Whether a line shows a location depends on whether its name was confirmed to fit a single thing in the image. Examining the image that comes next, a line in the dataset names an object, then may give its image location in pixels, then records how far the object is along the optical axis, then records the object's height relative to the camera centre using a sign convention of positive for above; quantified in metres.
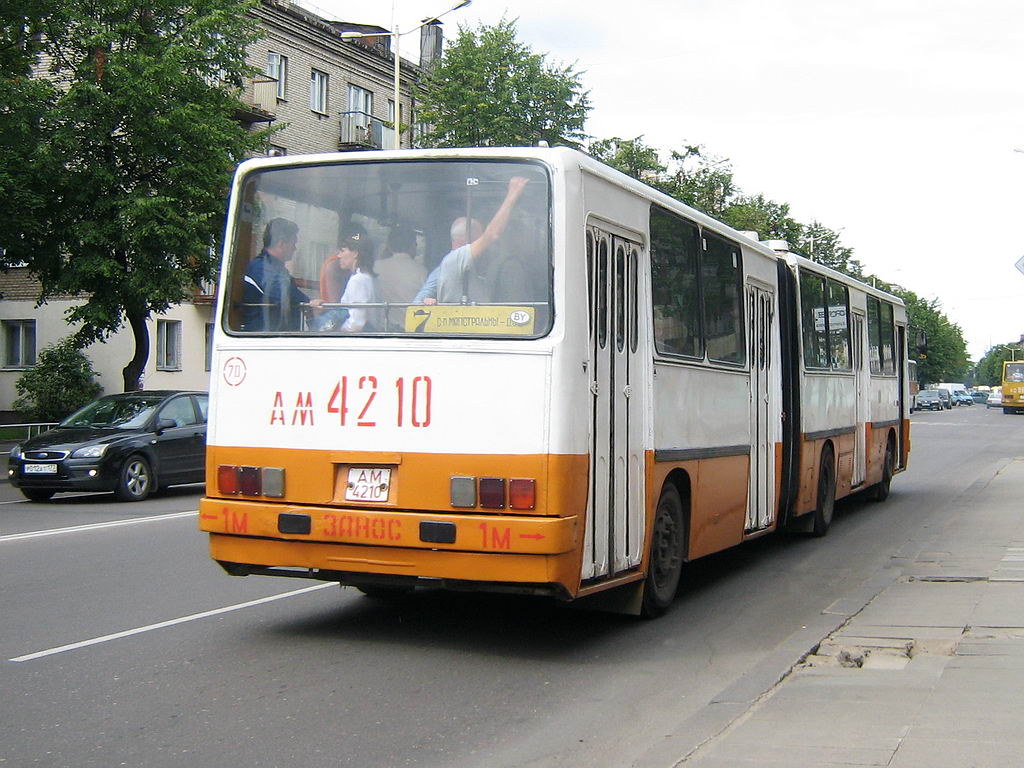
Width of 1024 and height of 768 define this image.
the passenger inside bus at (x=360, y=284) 7.34 +0.76
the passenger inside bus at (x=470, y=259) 7.14 +0.87
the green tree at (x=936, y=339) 110.94 +6.29
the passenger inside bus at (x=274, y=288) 7.59 +0.77
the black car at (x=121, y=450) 17.27 -0.47
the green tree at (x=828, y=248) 63.47 +8.07
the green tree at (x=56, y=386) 35.22 +0.88
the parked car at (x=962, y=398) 119.24 +0.72
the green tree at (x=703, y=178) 46.84 +8.66
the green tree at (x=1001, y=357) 177.27 +7.04
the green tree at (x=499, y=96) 40.19 +10.20
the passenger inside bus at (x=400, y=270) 7.28 +0.83
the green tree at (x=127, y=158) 24.28 +5.12
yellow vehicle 79.94 +1.09
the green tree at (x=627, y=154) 41.81 +8.63
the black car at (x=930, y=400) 88.81 +0.42
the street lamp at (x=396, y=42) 32.37 +9.92
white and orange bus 6.87 +0.18
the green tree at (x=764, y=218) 50.69 +8.35
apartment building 38.69 +10.78
